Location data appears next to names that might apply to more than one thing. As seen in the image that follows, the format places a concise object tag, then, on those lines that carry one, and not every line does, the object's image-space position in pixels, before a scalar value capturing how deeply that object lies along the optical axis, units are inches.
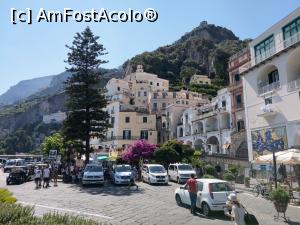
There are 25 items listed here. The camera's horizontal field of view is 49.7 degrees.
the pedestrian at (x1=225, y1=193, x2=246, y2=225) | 354.6
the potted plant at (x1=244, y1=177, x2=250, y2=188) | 964.6
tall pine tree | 1391.5
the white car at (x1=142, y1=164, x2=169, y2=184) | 1096.2
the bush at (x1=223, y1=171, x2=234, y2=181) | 1007.6
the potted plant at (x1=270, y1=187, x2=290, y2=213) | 536.1
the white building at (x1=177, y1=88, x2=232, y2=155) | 2049.7
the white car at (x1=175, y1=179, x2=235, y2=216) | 554.9
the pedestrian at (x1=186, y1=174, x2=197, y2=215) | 582.7
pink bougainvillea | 1566.2
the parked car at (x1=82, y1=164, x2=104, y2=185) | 1045.2
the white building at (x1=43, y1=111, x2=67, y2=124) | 6304.1
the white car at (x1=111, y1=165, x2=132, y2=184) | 1073.1
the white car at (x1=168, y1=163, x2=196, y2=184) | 1123.3
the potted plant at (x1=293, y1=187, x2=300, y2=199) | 714.2
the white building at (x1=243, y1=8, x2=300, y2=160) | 1108.5
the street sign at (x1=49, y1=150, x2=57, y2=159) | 1267.7
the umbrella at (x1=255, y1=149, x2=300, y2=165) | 700.7
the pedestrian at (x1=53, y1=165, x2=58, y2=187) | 1103.2
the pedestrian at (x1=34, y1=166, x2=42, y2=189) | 1036.5
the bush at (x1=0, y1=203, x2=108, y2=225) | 267.9
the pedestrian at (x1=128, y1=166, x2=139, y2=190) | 1081.7
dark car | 1238.9
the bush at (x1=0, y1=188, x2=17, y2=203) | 392.7
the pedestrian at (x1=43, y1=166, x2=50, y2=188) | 1053.2
